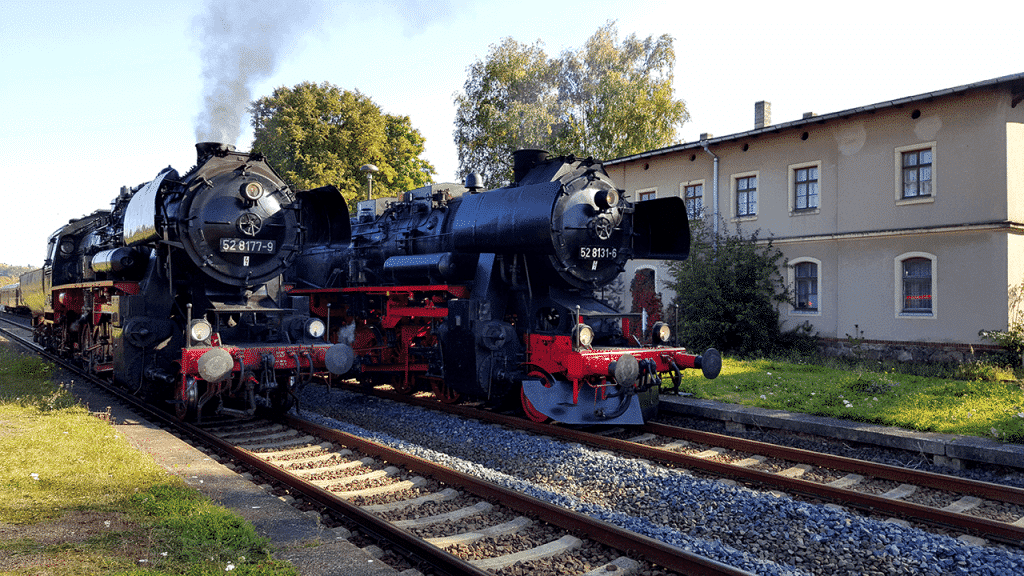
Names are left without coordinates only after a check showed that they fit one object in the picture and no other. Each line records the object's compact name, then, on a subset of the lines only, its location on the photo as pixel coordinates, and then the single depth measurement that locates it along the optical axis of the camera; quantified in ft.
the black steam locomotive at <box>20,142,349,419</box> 26.25
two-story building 44.19
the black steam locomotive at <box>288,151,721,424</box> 27.43
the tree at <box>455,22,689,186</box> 94.84
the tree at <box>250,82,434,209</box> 98.53
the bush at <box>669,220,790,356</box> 53.47
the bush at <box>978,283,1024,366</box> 42.45
